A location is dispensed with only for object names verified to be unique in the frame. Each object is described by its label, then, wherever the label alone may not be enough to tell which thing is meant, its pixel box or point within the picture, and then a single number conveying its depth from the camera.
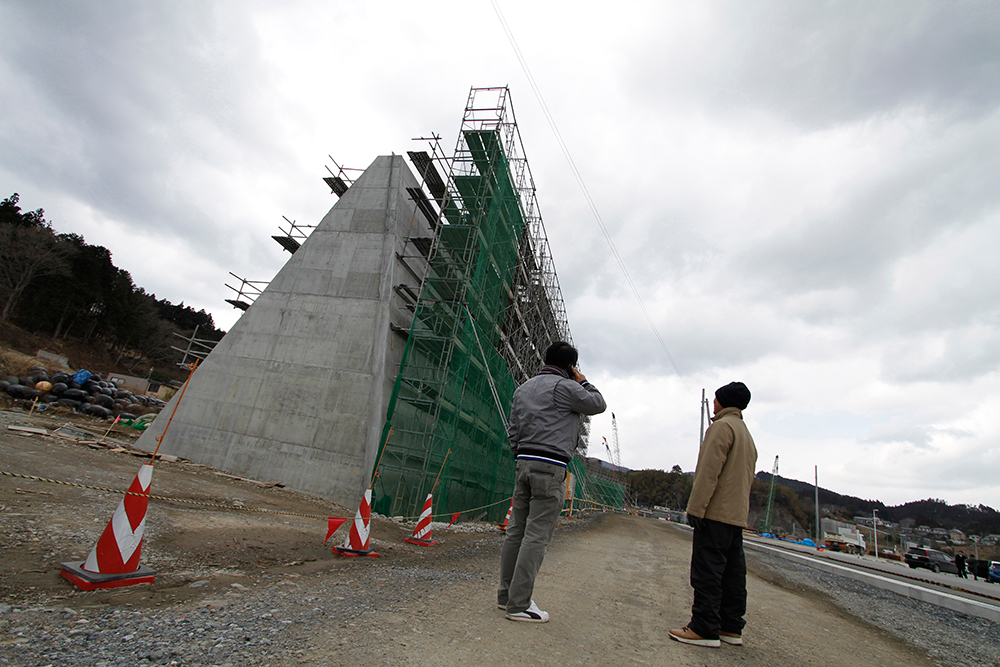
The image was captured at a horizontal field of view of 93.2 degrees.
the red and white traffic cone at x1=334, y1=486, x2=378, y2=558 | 5.64
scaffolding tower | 13.18
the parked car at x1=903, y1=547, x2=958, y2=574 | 21.09
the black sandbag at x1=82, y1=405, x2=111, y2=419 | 19.75
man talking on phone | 2.98
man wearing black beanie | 3.00
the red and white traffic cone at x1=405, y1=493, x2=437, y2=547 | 7.88
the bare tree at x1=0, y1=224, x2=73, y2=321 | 34.91
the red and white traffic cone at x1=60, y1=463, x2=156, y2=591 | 3.11
